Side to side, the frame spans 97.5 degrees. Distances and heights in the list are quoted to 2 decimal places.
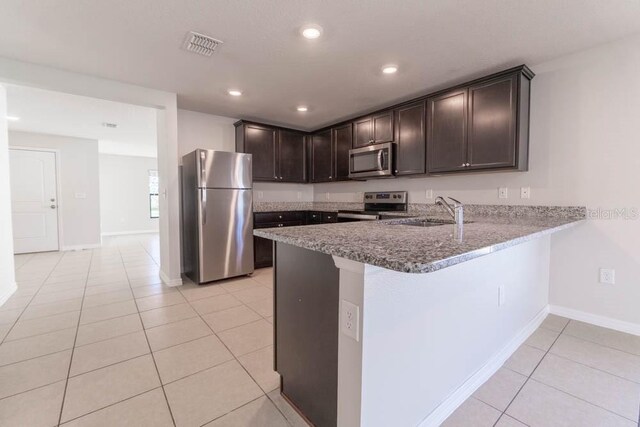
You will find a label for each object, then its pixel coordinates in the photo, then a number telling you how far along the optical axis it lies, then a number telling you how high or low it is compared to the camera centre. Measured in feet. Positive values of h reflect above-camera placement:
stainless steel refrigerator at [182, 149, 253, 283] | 11.09 -0.43
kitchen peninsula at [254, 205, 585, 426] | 3.22 -1.68
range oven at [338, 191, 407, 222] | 11.91 -0.10
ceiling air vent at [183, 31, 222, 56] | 6.97 +4.19
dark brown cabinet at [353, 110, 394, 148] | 11.62 +3.28
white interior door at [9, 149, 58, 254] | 17.24 +0.31
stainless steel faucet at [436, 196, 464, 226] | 5.34 -0.20
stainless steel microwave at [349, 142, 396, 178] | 11.42 +1.85
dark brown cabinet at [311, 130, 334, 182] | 14.61 +2.53
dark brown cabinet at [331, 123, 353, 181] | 13.56 +2.78
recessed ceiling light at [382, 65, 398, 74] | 8.61 +4.23
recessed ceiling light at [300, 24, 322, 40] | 6.64 +4.19
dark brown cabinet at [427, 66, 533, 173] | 8.17 +2.50
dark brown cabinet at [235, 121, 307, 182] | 13.73 +2.77
